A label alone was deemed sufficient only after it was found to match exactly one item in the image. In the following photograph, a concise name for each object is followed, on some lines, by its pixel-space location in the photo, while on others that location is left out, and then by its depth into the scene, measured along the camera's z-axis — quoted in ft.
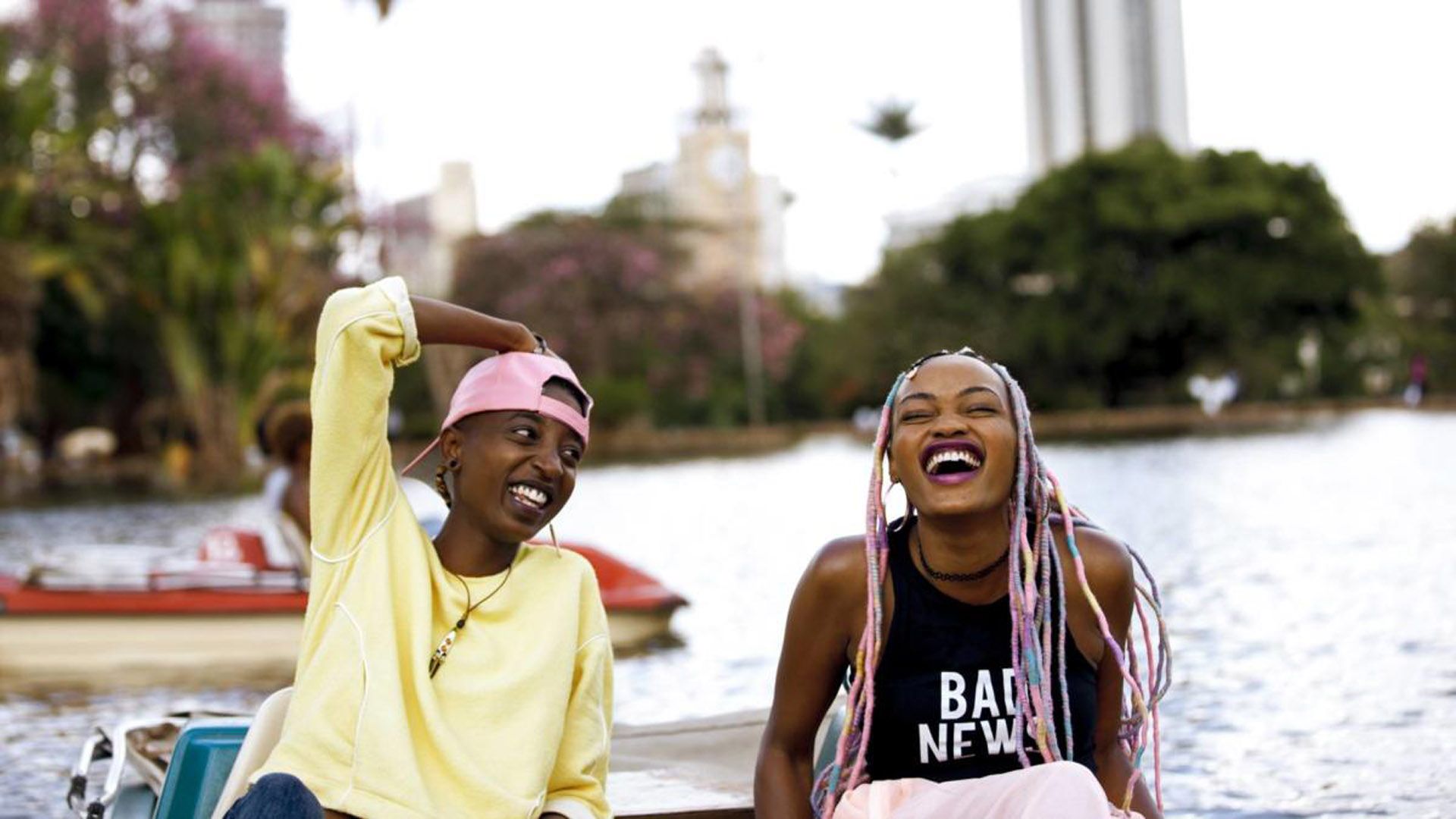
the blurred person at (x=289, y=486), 29.68
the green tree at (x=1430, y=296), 183.93
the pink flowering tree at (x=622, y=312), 153.28
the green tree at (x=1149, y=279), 149.38
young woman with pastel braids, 10.11
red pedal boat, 30.12
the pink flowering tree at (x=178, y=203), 99.30
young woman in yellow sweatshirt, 10.34
